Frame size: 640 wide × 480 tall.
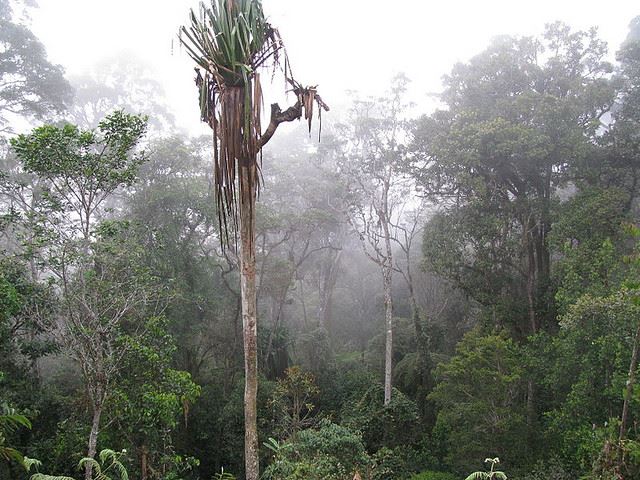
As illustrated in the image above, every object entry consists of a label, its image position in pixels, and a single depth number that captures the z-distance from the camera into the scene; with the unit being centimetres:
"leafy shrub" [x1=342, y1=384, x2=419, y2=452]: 1242
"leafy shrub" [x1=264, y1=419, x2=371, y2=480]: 661
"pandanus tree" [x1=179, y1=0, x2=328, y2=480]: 404
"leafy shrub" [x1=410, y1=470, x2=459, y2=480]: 1000
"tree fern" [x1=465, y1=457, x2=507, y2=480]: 414
